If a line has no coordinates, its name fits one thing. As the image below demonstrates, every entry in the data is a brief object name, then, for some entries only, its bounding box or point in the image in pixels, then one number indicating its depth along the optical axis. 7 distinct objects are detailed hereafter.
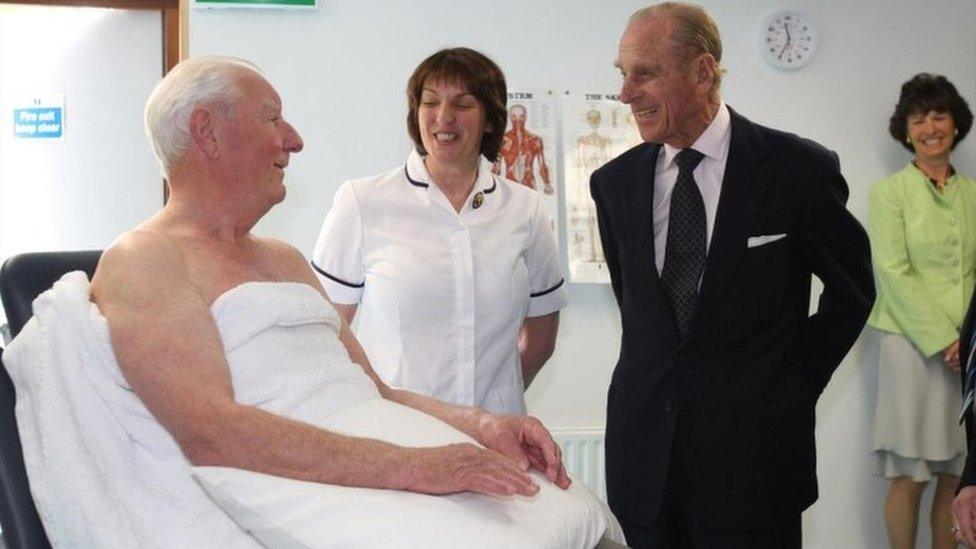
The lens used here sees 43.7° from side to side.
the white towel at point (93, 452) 1.55
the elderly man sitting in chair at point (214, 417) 1.50
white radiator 4.04
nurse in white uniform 2.53
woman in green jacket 4.08
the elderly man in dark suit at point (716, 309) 2.21
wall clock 4.19
